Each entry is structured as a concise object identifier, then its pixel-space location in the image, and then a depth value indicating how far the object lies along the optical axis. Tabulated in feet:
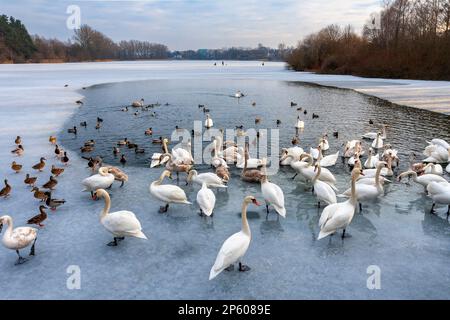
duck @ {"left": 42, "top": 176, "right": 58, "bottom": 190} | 29.04
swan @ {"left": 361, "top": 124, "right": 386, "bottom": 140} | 51.23
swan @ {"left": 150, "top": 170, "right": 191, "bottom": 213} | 25.55
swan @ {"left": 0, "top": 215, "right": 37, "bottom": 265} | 18.83
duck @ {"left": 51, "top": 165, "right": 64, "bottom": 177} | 33.05
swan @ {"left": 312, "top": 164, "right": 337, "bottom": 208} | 25.36
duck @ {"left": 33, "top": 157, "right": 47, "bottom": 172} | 35.35
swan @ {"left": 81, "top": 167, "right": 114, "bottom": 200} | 28.23
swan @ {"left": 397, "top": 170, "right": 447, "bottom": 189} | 28.02
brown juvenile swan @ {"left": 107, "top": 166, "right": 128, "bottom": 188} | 30.96
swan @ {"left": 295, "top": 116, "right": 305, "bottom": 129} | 58.49
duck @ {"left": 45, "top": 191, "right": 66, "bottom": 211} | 25.86
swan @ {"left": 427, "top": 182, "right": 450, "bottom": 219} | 23.97
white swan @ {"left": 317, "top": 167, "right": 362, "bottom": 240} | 20.79
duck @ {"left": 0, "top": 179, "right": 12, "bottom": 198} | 28.07
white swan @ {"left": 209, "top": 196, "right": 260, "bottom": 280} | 17.03
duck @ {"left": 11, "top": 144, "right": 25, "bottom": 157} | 41.06
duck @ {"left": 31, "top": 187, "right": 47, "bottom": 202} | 26.84
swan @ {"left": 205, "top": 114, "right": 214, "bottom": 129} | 61.00
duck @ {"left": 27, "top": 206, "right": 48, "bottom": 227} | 23.03
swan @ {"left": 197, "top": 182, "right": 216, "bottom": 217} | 24.41
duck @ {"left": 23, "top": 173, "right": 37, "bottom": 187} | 30.48
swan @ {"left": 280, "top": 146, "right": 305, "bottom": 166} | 37.12
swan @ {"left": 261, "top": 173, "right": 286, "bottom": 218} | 24.18
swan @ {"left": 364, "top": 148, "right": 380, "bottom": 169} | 36.65
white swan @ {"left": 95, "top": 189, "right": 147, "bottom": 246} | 20.62
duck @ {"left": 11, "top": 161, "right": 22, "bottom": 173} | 34.50
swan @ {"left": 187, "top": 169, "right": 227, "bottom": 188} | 29.09
